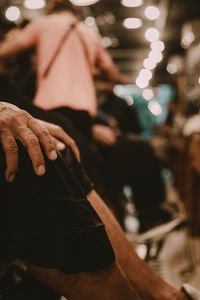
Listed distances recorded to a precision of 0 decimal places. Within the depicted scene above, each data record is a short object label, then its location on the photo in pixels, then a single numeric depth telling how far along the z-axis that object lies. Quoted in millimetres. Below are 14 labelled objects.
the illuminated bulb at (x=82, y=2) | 5349
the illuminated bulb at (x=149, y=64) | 15577
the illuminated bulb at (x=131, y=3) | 8655
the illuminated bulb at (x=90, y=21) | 9234
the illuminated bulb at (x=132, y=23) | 10164
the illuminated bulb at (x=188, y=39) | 7705
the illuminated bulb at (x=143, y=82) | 19344
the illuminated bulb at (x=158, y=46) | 12784
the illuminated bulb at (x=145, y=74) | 18188
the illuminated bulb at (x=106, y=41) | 11984
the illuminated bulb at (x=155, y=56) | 14427
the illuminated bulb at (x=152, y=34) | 11226
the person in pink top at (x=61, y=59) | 2791
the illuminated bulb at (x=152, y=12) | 9110
